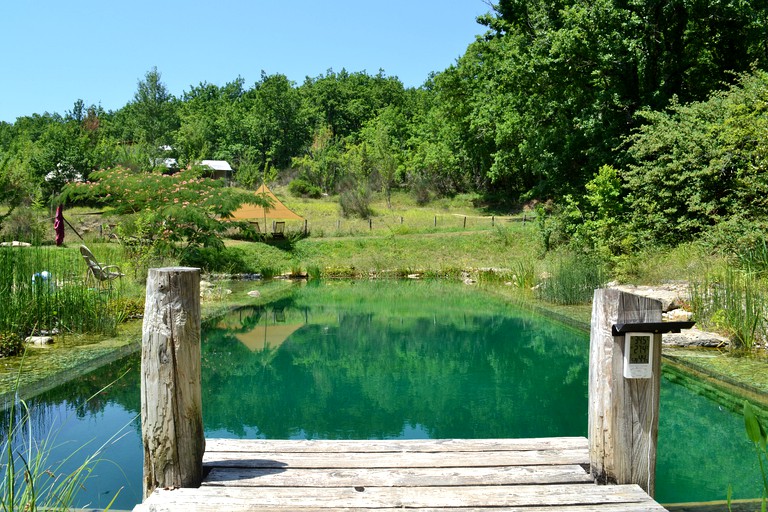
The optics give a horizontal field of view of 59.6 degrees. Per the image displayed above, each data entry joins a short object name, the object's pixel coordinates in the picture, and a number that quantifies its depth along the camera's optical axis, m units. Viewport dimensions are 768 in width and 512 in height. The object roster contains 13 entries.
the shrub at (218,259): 16.70
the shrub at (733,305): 6.68
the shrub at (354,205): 25.69
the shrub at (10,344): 6.14
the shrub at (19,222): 17.56
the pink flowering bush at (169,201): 15.82
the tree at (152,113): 43.88
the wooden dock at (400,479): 2.53
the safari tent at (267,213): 21.50
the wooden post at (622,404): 2.67
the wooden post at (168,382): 2.71
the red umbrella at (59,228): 17.36
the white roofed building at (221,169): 39.19
